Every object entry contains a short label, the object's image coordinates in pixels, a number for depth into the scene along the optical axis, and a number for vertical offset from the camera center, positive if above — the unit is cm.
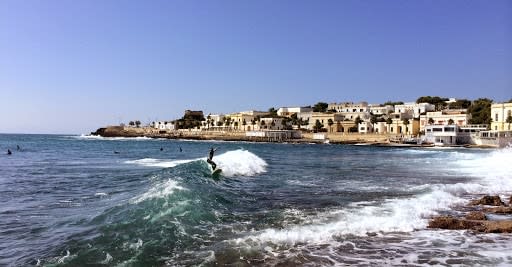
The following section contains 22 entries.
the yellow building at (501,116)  7950 +302
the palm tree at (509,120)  7781 +218
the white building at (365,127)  11275 +112
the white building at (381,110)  12469 +616
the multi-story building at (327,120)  12068 +316
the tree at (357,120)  11760 +302
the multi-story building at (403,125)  10381 +159
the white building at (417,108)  11400 +613
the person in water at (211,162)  2531 -183
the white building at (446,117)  9494 +320
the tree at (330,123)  12161 +225
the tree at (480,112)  9500 +454
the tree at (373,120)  11350 +292
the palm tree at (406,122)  10410 +226
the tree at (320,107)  14750 +817
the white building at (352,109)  12361 +662
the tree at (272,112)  14870 +675
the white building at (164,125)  17495 +203
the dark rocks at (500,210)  1291 -229
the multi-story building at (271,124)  13441 +206
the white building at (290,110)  14912 +703
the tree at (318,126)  12312 +142
